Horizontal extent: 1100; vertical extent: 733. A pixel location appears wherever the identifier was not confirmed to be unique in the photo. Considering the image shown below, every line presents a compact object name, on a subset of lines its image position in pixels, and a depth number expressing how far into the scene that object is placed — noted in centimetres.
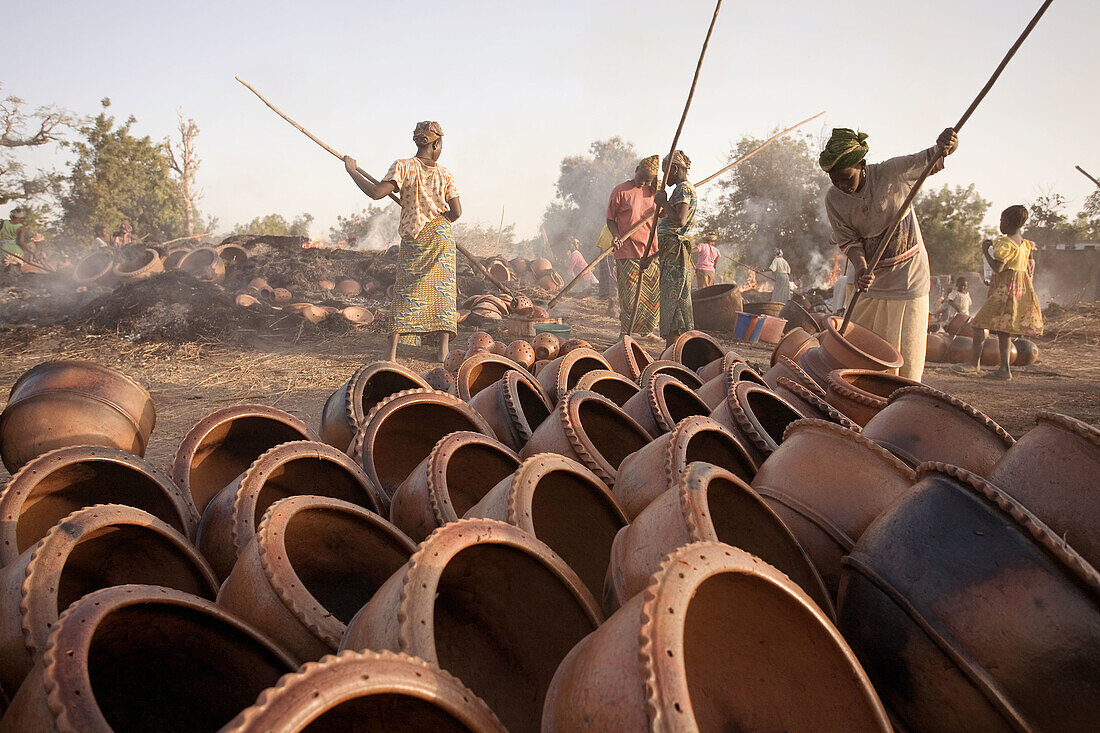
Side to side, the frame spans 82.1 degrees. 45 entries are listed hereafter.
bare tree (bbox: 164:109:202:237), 2606
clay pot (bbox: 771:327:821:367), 448
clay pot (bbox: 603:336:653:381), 424
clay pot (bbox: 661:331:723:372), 480
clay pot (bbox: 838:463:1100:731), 122
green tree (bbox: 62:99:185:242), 2378
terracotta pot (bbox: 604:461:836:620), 147
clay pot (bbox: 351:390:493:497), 254
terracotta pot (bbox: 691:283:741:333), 1066
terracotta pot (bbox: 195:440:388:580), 188
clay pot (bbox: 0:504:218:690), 132
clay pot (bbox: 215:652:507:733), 82
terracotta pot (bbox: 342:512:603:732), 123
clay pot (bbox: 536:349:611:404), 344
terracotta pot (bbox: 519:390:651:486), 237
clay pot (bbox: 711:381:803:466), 257
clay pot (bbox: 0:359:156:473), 274
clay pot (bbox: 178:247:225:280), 1195
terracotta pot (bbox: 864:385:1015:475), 212
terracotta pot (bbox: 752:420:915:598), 184
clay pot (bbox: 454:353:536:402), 371
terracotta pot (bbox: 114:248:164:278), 1220
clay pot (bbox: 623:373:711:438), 284
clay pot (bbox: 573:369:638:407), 356
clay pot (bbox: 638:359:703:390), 357
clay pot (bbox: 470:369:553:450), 288
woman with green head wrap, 400
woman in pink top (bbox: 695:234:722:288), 1414
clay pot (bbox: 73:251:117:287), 1260
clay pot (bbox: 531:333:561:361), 493
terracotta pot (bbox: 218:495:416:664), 144
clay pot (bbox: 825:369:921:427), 296
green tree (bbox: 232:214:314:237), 2698
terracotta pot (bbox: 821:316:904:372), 351
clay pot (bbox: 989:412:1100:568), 151
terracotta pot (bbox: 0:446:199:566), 203
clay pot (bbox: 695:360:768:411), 325
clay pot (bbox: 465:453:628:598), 208
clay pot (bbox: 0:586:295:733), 123
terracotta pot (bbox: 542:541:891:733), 95
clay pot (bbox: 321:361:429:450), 289
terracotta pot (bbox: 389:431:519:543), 195
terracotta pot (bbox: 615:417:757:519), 200
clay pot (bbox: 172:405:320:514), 262
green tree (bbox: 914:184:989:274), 2219
